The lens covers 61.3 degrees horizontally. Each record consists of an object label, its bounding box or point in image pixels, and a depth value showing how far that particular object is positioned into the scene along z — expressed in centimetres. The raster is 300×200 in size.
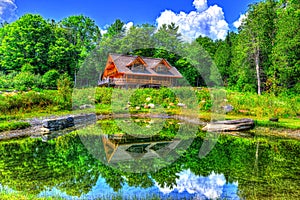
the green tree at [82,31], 5038
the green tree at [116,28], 5153
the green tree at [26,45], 4056
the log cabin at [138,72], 3806
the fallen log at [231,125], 1666
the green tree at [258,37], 3544
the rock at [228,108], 2364
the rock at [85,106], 2633
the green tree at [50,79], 3559
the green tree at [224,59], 5112
